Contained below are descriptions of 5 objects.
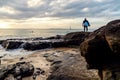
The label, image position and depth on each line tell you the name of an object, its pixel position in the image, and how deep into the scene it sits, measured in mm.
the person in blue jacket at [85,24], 13012
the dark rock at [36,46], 10168
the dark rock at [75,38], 10135
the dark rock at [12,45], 11049
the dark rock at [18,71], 5101
